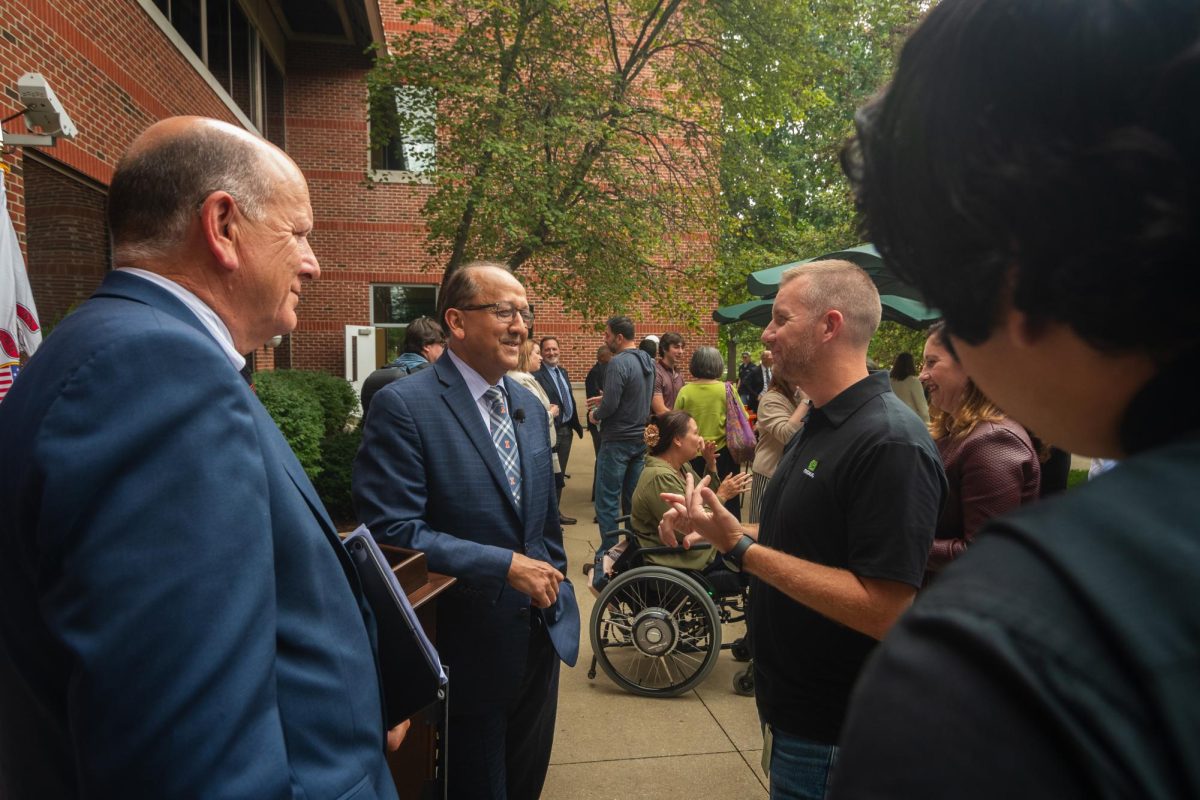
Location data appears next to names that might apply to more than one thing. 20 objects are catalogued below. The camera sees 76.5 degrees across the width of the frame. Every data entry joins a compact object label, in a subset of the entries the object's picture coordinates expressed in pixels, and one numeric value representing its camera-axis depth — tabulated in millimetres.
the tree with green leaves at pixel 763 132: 12734
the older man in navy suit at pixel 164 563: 1056
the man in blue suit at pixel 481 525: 2514
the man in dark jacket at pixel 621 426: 7734
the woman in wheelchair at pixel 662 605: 4609
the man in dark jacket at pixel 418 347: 6535
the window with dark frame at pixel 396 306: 18188
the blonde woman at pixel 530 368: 6125
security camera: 5090
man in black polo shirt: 1978
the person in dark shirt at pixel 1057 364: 401
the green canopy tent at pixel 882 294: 6488
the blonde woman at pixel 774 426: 5320
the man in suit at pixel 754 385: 13680
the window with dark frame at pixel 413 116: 11734
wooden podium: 2008
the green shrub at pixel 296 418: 8312
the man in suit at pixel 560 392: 9109
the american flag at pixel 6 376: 4136
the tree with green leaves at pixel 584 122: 10766
